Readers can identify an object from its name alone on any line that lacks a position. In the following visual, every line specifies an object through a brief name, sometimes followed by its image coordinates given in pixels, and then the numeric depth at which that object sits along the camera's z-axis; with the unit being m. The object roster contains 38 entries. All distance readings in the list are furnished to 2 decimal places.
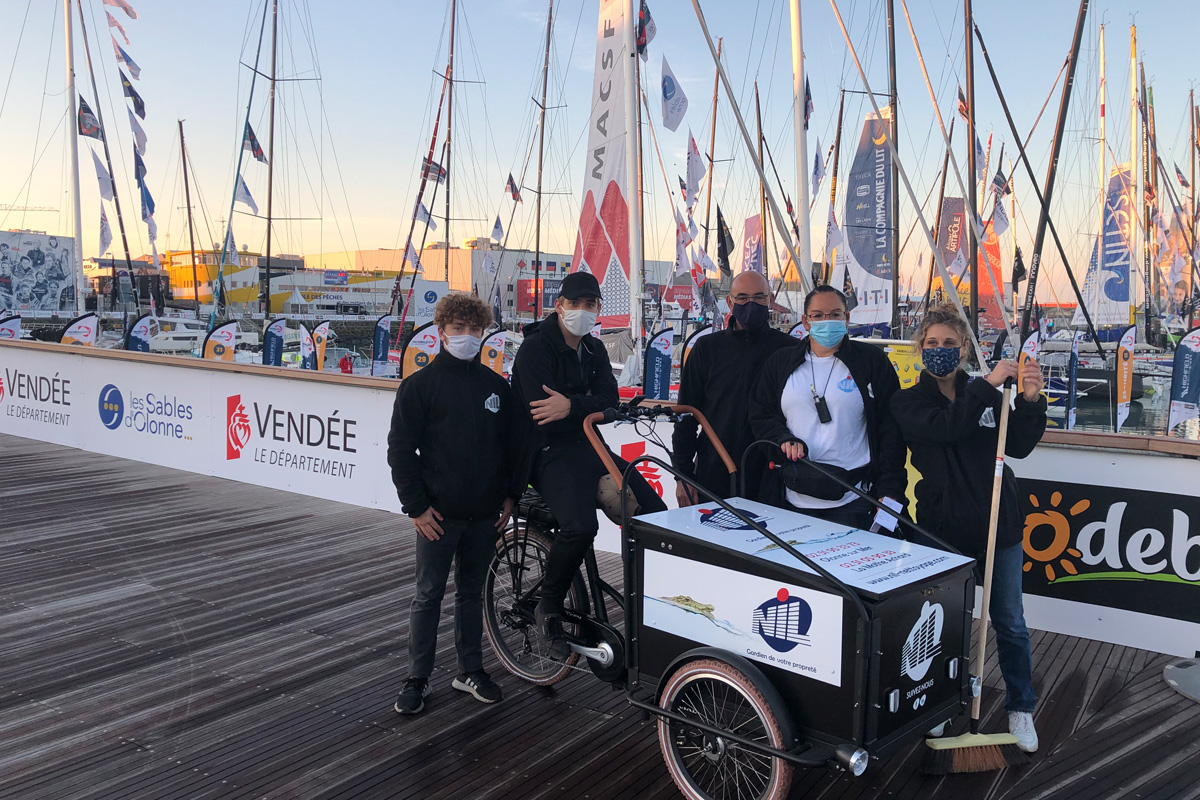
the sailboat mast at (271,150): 25.55
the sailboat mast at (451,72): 25.91
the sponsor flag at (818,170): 22.08
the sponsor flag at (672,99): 11.17
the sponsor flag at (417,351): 10.24
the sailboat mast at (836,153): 24.06
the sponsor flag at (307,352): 13.55
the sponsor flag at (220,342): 11.87
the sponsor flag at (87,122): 18.75
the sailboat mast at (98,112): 19.27
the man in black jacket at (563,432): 3.32
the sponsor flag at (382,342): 14.95
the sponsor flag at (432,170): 23.61
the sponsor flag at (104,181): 19.19
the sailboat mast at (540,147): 21.28
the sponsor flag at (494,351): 10.71
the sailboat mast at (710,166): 27.58
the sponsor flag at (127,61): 17.16
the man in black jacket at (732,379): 3.60
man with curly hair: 3.45
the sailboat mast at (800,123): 9.70
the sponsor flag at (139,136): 18.31
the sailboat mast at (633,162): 8.48
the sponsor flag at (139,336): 12.48
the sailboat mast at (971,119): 13.42
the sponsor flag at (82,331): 11.74
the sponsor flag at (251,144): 23.53
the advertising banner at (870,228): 15.12
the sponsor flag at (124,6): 16.41
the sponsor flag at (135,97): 17.61
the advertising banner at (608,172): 8.66
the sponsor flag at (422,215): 24.30
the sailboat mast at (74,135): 18.75
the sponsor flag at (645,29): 10.45
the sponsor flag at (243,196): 23.58
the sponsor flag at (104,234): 21.95
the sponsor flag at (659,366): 10.84
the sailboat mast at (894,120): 15.84
